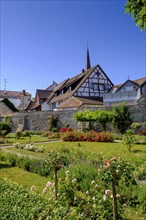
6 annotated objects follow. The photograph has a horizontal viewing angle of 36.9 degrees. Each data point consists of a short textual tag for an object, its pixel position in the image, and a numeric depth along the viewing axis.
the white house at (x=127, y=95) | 27.08
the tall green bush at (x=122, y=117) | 18.67
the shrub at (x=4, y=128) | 19.52
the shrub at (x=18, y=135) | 22.67
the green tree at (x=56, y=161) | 5.43
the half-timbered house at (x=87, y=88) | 32.08
